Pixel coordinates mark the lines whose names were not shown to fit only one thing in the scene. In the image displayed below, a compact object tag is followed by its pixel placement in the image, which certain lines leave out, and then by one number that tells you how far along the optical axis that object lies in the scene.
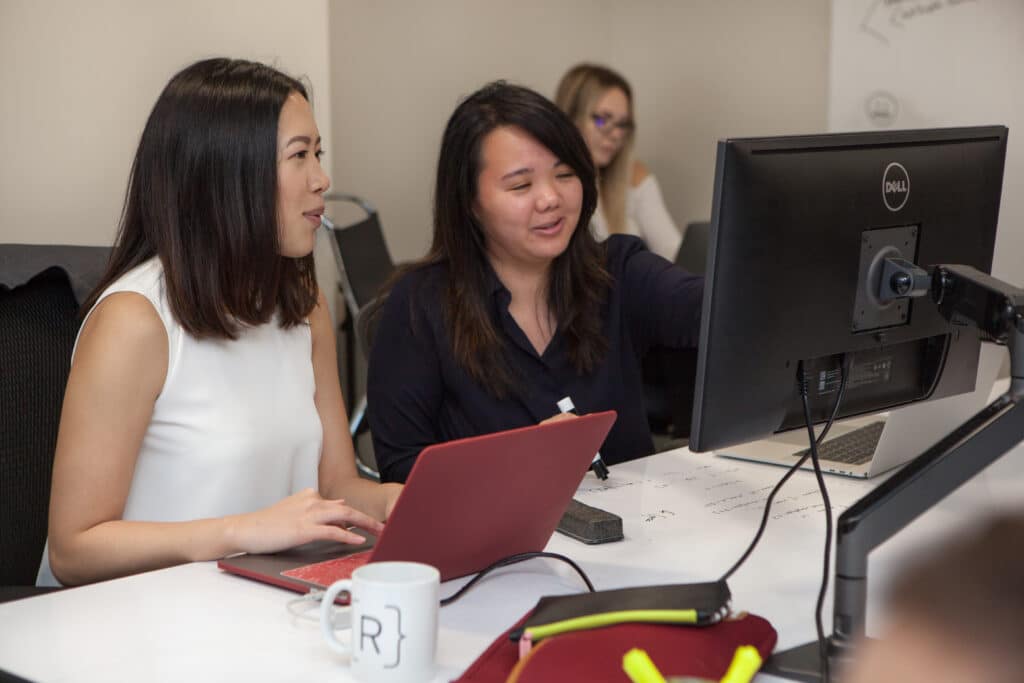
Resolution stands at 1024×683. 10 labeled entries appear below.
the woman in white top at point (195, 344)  1.41
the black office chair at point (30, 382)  1.51
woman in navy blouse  1.92
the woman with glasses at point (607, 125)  4.08
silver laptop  1.67
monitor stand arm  1.01
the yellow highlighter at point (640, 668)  0.83
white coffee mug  0.97
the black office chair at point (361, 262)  3.00
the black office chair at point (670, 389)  2.87
